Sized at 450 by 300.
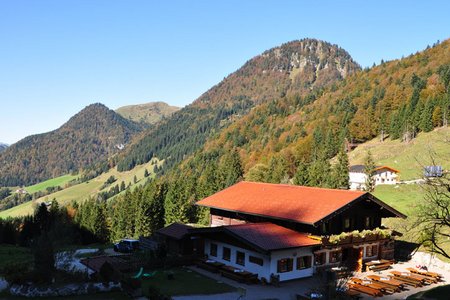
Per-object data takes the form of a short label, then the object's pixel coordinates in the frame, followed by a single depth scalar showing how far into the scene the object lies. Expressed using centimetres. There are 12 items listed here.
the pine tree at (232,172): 9919
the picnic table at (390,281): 3142
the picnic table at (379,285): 3072
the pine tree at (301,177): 8294
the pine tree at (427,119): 11300
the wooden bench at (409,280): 3269
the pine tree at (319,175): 8012
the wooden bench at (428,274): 3430
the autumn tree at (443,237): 3953
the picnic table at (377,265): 3791
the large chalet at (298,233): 3391
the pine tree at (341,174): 7806
